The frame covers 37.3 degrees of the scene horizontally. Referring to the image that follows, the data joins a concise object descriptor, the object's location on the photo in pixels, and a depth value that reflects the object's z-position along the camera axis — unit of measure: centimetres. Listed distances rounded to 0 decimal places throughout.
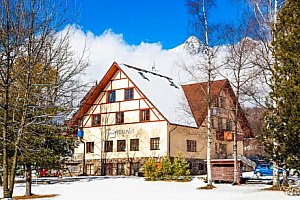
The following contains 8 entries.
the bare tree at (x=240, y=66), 2558
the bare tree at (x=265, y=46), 2292
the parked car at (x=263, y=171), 3981
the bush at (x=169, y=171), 3238
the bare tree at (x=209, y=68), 2653
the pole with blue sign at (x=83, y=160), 4644
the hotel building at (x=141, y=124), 4244
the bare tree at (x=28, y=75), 1396
